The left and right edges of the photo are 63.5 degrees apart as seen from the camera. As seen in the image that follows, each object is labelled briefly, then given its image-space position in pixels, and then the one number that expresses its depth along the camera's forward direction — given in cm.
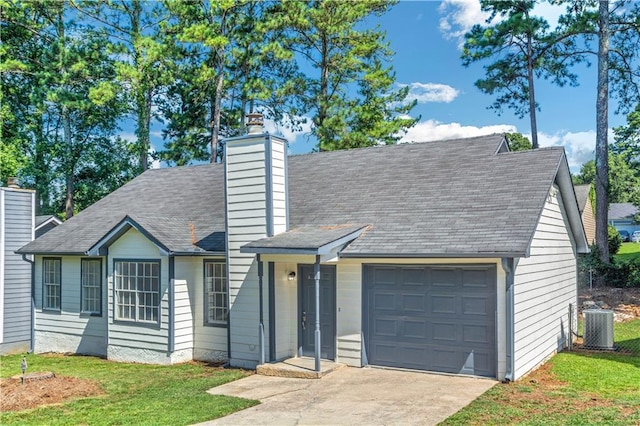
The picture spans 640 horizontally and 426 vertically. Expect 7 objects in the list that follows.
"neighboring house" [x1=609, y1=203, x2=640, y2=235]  5950
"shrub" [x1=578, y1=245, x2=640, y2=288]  2177
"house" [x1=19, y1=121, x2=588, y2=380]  931
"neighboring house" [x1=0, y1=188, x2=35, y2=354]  1418
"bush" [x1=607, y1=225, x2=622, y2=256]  3233
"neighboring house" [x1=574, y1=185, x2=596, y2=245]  3334
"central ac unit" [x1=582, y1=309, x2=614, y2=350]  1188
